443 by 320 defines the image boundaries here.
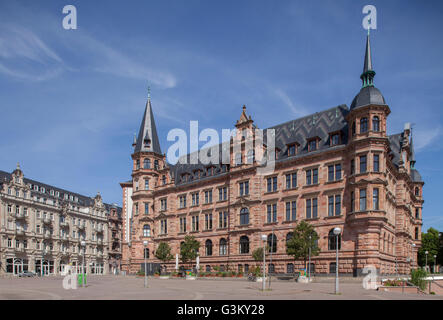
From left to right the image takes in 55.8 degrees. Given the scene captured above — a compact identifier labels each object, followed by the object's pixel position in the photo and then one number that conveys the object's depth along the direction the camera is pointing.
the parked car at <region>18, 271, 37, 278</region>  68.88
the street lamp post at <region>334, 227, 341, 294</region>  25.49
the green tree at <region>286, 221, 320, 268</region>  43.75
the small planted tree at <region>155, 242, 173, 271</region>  61.59
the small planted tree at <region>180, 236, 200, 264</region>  57.44
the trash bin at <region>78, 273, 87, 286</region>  31.42
